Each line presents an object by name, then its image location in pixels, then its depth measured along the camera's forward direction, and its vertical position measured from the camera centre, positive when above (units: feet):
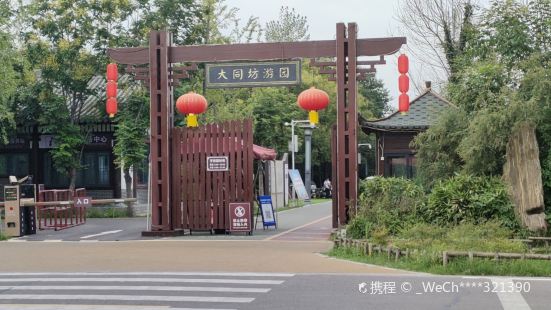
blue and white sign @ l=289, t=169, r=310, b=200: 128.47 -2.00
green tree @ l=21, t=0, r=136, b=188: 89.76 +16.43
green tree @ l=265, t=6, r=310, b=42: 200.54 +40.97
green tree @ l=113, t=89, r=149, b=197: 87.86 +5.57
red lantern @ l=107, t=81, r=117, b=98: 63.10 +7.79
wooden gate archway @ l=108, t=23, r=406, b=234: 60.13 +8.57
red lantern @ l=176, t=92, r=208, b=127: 61.36 +6.14
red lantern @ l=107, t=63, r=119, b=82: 63.21 +9.24
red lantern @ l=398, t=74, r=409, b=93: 57.88 +7.13
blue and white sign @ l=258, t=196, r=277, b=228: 67.55 -3.32
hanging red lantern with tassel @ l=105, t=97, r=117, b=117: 63.10 +6.37
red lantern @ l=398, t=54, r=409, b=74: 57.98 +8.65
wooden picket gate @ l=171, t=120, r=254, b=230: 62.49 +0.07
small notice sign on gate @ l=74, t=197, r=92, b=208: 71.61 -2.35
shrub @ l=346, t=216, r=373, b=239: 51.02 -3.94
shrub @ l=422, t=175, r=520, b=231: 49.78 -2.33
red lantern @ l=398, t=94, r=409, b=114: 58.18 +5.62
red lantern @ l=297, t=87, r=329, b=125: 58.23 +5.86
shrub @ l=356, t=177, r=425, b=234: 51.06 -2.29
